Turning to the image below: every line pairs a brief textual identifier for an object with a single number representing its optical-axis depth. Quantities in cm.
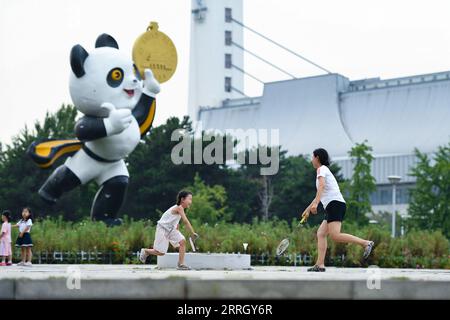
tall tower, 8588
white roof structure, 6444
